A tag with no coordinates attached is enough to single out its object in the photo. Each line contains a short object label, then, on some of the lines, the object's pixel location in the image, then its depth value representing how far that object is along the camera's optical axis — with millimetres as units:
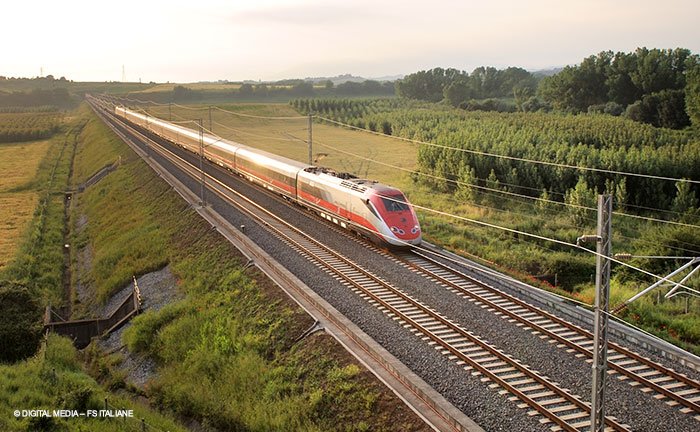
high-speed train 26422
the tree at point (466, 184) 44225
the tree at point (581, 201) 36588
